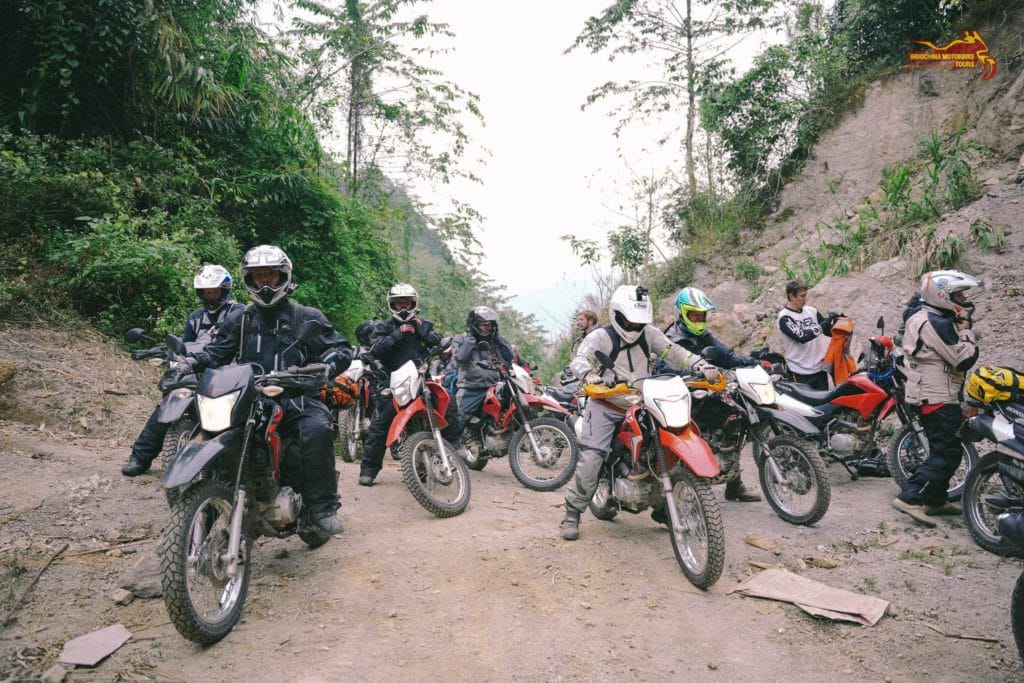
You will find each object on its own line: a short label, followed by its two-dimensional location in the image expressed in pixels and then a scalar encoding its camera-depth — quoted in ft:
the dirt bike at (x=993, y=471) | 13.50
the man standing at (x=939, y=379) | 17.75
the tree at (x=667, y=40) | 55.62
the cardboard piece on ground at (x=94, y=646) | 10.58
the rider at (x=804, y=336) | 24.63
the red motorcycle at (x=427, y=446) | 18.16
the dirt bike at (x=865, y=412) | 20.75
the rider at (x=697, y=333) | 19.47
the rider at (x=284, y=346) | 14.19
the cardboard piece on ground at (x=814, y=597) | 12.67
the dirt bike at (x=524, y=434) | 23.34
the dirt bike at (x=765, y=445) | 17.63
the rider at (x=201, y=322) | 19.43
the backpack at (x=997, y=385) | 14.65
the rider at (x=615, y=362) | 16.25
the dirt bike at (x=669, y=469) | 13.56
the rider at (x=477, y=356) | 24.54
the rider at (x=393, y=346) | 21.94
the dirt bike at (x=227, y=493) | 10.52
